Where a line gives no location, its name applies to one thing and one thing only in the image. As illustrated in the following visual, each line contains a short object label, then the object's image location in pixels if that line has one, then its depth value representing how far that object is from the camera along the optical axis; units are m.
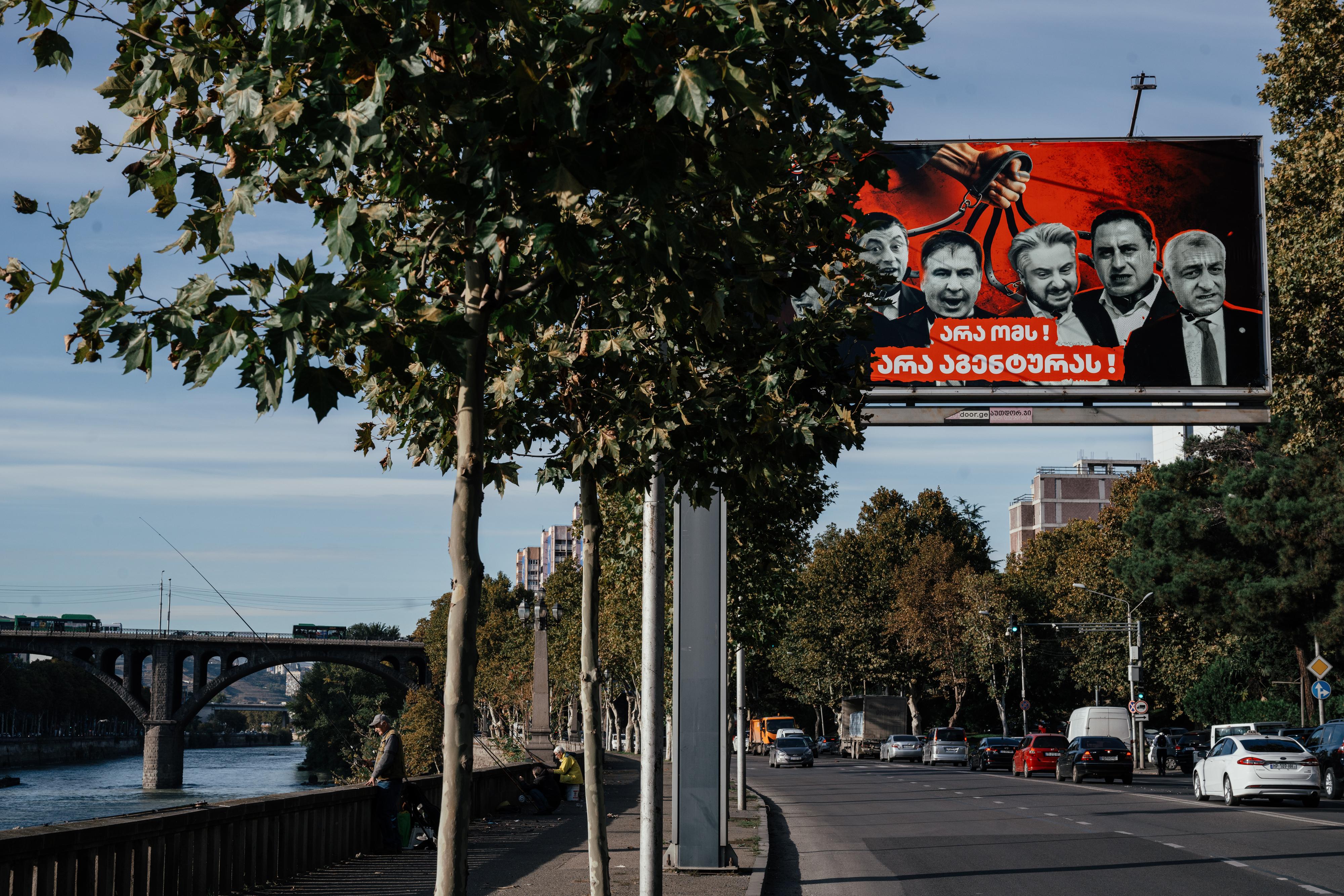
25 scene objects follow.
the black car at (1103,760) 39.66
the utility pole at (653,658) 10.81
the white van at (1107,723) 54.66
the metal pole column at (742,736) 23.84
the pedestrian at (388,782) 14.77
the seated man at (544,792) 22.61
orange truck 87.00
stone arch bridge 108.31
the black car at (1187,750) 51.88
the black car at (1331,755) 30.62
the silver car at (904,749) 65.69
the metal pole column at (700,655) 13.30
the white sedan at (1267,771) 26.58
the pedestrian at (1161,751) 50.66
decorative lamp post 33.19
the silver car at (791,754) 59.94
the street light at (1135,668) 52.53
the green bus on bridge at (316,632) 123.62
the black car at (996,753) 54.09
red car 46.69
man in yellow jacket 24.62
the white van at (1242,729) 39.03
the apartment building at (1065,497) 147.25
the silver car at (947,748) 62.12
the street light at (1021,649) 72.25
